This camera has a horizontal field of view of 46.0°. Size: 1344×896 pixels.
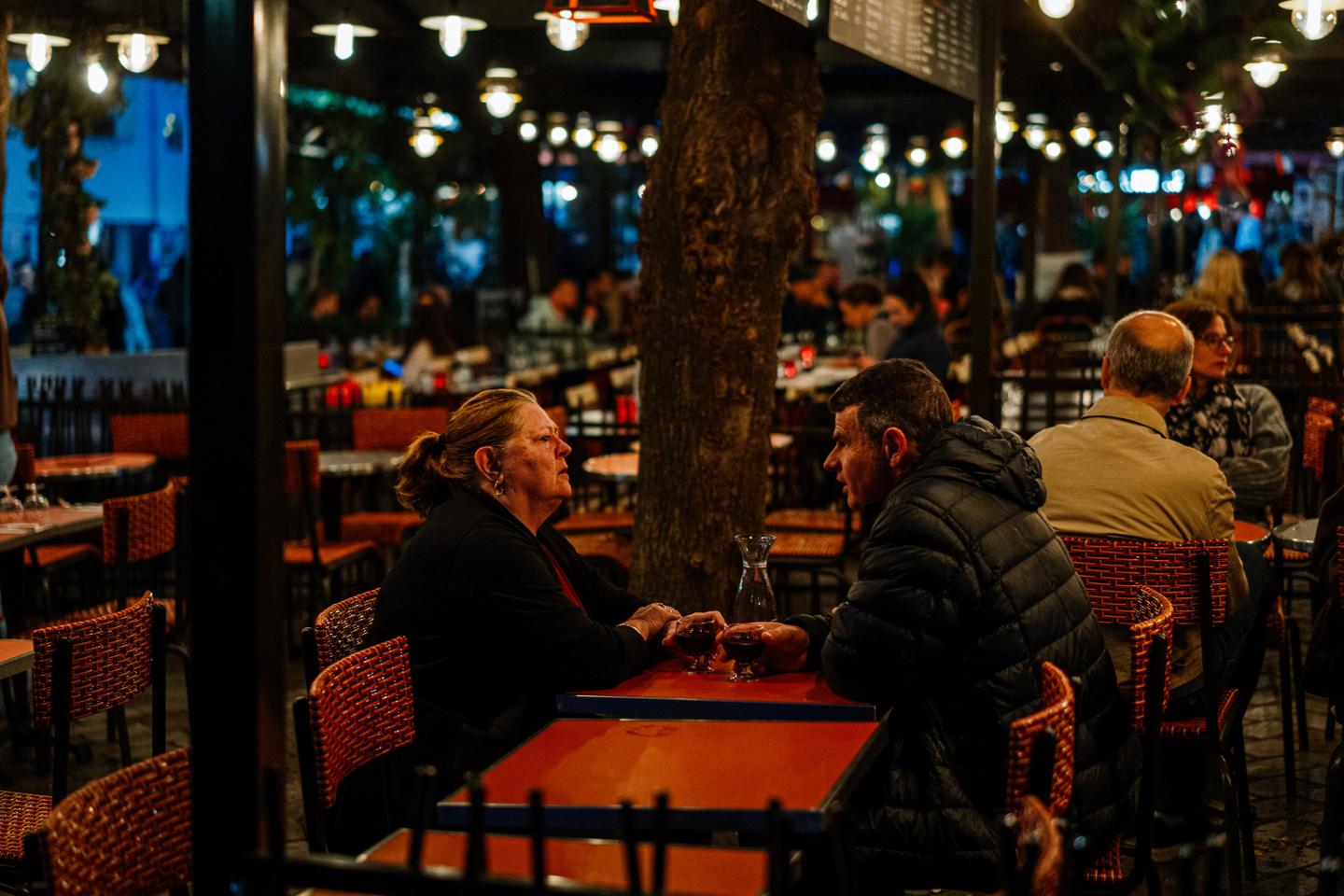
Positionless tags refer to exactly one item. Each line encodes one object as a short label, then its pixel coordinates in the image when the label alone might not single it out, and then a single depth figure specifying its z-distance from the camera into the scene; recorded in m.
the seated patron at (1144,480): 4.36
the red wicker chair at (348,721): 2.85
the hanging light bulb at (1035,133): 22.94
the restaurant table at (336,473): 7.75
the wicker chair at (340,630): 3.48
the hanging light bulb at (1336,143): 23.66
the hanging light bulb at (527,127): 19.92
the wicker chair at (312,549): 7.22
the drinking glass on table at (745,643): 3.48
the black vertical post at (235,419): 2.10
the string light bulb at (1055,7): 9.05
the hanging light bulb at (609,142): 21.62
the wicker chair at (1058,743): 2.56
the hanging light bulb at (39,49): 10.04
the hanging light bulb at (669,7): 6.84
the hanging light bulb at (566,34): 7.23
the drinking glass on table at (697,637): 3.61
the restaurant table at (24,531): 5.71
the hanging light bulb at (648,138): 21.73
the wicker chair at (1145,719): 3.31
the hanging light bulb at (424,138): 18.55
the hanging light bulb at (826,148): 24.50
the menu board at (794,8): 4.18
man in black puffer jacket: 3.12
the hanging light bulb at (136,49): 10.30
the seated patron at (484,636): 3.43
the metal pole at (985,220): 7.15
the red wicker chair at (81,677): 3.45
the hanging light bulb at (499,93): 13.27
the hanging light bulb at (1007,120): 18.56
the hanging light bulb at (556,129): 20.84
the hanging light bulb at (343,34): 10.33
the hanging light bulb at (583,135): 21.53
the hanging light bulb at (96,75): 10.58
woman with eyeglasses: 5.81
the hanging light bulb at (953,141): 23.69
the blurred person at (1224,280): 12.38
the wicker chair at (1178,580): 4.14
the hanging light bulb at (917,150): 25.56
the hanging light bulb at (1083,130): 23.95
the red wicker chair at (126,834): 2.18
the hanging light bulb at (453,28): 9.90
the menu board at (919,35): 4.78
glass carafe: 3.58
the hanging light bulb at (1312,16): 7.93
